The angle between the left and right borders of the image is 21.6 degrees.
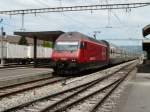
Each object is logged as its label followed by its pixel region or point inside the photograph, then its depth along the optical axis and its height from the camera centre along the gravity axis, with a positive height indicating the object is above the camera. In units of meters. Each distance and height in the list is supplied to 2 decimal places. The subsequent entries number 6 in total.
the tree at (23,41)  107.15 +3.53
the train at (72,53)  27.17 +0.07
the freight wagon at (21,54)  50.31 -0.03
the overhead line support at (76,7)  30.52 +3.94
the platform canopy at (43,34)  41.83 +2.18
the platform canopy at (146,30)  32.55 +2.06
